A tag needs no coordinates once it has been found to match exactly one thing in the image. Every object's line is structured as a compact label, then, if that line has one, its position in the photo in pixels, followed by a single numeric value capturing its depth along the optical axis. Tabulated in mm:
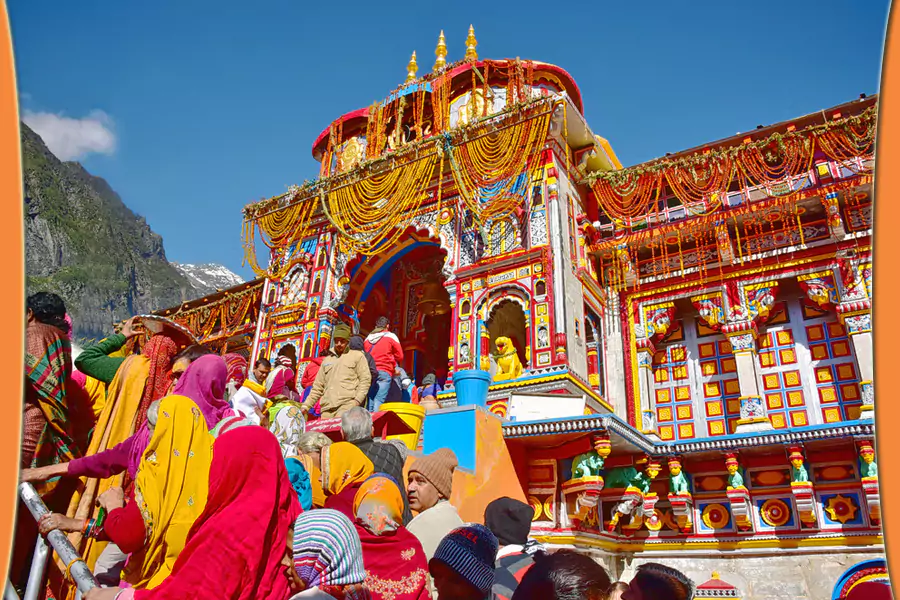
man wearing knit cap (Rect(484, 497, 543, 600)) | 3068
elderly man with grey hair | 3885
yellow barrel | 6188
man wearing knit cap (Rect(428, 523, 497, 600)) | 2215
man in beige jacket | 6266
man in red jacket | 7676
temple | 7047
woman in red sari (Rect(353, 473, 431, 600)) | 2518
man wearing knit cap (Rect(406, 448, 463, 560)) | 3172
